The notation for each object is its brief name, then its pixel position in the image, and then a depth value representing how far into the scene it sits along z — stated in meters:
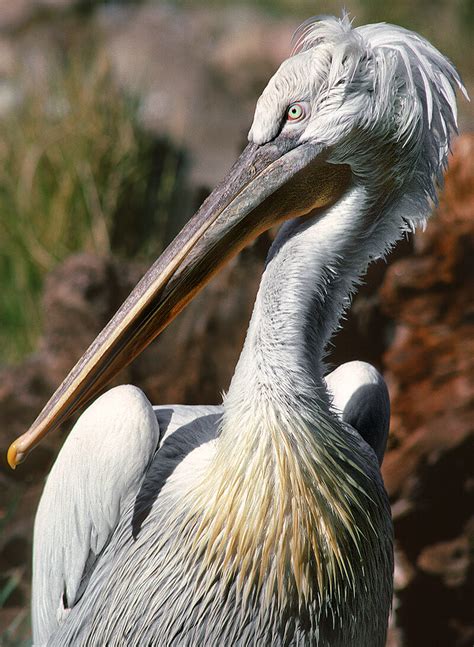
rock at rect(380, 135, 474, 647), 6.91
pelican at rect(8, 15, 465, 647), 4.07
